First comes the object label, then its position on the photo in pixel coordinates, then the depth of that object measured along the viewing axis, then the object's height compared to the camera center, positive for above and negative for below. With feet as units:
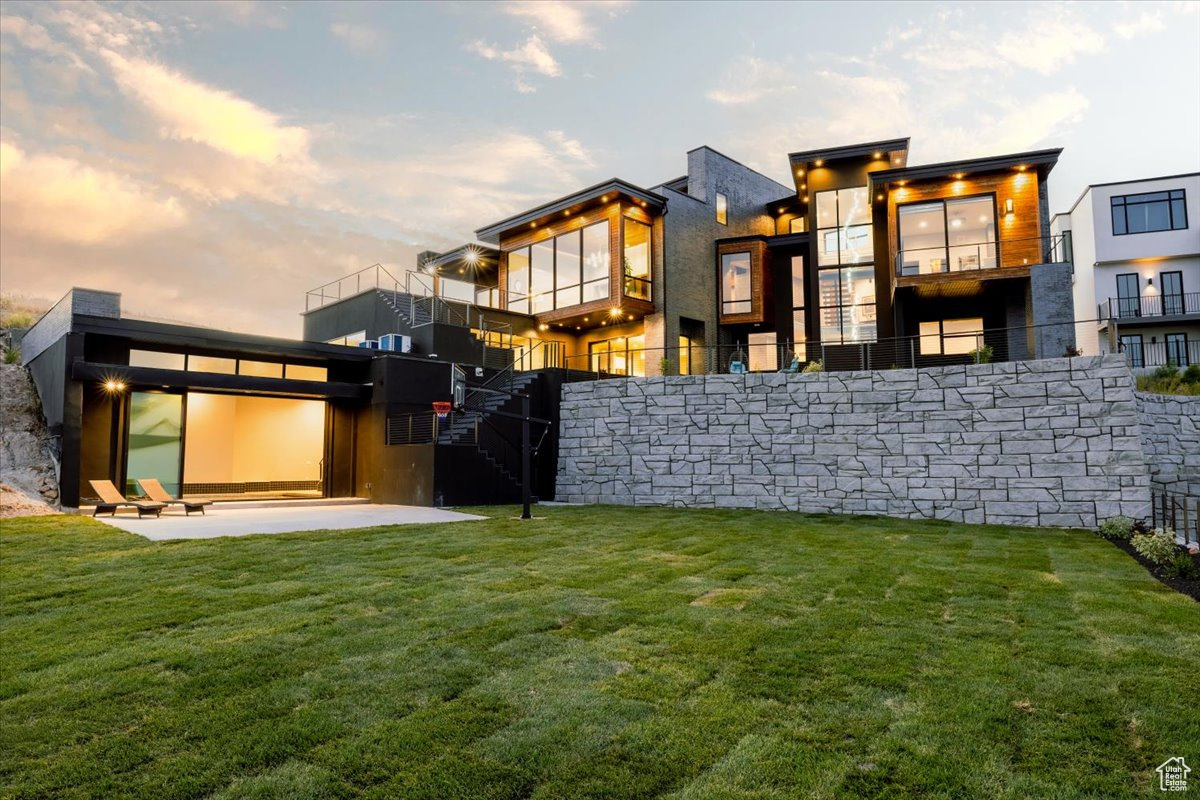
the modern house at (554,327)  56.70 +13.98
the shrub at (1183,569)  25.68 -5.14
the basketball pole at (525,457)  45.90 -0.94
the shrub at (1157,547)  29.73 -5.07
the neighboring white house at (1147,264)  97.50 +28.34
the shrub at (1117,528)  39.96 -5.42
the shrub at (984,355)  50.93 +7.08
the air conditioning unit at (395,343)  70.74 +11.27
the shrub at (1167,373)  60.59 +6.70
